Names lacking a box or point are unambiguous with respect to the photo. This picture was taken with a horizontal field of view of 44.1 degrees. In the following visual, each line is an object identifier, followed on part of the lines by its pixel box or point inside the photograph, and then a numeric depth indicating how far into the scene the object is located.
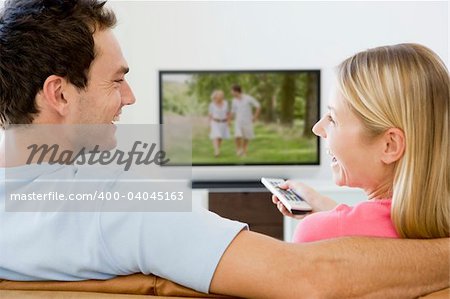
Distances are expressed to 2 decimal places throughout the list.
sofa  0.96
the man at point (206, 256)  0.90
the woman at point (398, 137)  1.00
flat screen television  4.80
